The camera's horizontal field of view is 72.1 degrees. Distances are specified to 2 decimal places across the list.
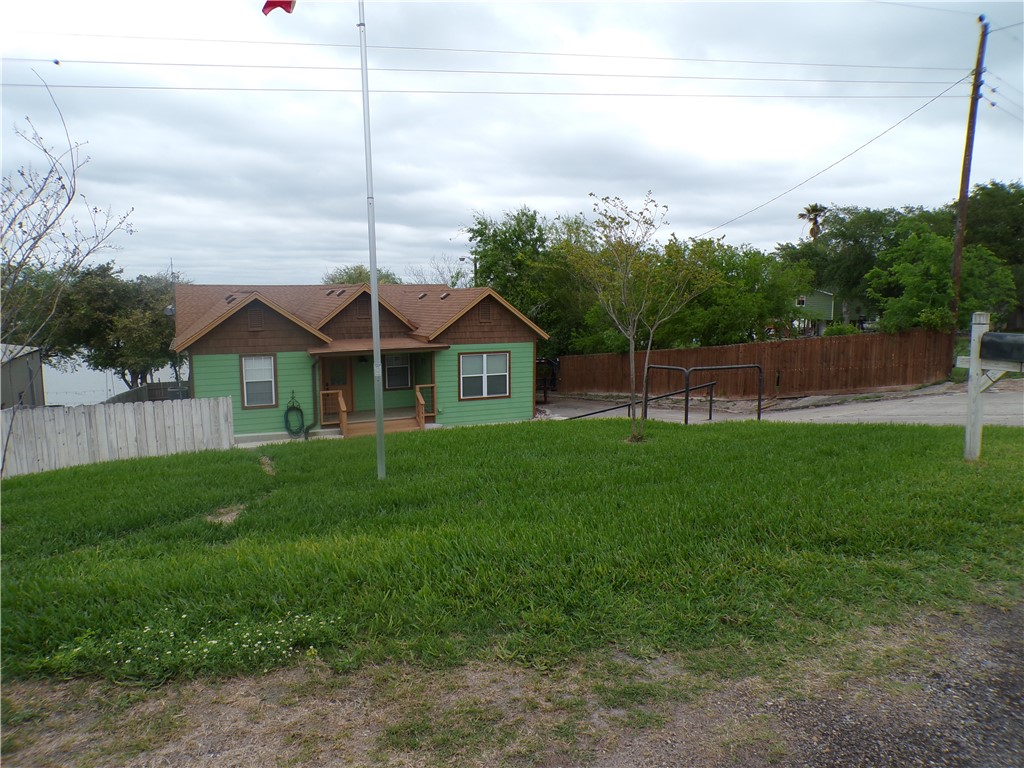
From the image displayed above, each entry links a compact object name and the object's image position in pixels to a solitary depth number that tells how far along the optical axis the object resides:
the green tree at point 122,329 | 27.02
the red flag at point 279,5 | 7.52
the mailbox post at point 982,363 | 6.62
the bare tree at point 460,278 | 36.16
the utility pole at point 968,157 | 18.62
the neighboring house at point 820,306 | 50.15
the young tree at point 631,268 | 10.85
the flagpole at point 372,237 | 8.06
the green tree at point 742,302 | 25.03
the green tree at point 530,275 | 32.38
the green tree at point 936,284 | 20.03
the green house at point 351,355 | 18.52
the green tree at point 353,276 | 56.87
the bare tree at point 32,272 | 5.93
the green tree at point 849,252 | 43.34
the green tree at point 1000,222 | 34.44
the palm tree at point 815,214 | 61.72
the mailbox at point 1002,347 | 6.53
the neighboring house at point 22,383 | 15.18
